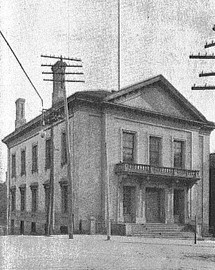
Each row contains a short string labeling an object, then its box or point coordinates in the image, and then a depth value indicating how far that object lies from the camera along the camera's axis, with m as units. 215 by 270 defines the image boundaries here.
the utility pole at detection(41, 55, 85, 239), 24.89
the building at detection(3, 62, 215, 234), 31.36
